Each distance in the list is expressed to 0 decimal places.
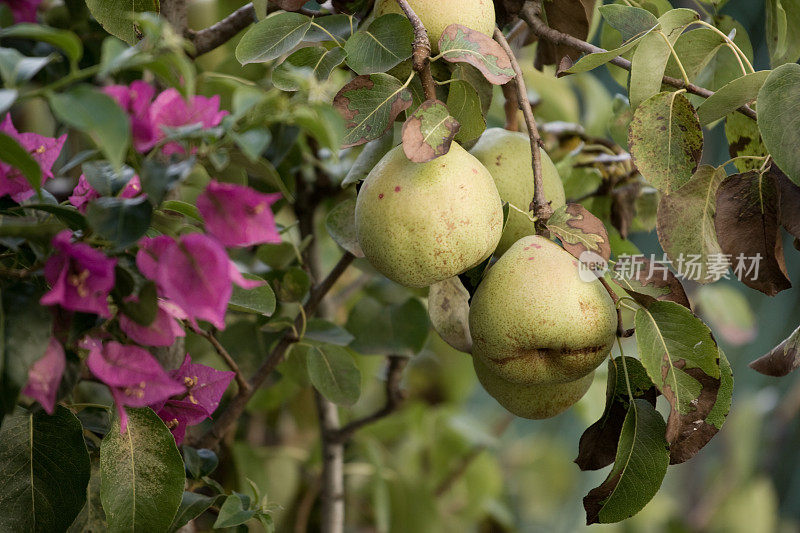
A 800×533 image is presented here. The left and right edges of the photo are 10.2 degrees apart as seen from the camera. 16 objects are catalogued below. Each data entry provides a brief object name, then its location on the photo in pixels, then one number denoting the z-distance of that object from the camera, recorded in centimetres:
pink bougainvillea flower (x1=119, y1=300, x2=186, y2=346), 214
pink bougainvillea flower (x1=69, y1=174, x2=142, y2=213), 218
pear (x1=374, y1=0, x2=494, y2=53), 224
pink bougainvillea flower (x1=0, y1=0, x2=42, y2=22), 242
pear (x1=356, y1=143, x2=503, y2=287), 221
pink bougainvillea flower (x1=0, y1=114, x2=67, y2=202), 215
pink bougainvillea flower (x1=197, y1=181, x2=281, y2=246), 211
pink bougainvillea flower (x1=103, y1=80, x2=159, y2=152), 211
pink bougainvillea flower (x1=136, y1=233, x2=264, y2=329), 210
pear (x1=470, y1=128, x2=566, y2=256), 230
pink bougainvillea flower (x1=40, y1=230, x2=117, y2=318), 211
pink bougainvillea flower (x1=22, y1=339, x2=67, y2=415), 212
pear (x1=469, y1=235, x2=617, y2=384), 221
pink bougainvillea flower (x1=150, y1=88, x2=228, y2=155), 212
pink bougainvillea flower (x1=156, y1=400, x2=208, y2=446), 224
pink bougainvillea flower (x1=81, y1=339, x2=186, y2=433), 215
